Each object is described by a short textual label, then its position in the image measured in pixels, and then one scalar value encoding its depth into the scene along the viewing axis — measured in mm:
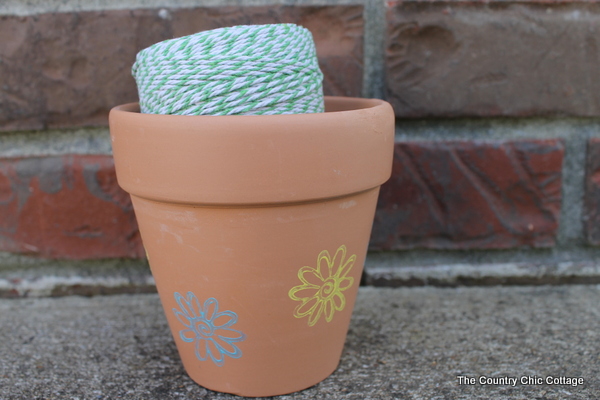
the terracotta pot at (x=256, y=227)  349
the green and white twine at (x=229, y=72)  366
